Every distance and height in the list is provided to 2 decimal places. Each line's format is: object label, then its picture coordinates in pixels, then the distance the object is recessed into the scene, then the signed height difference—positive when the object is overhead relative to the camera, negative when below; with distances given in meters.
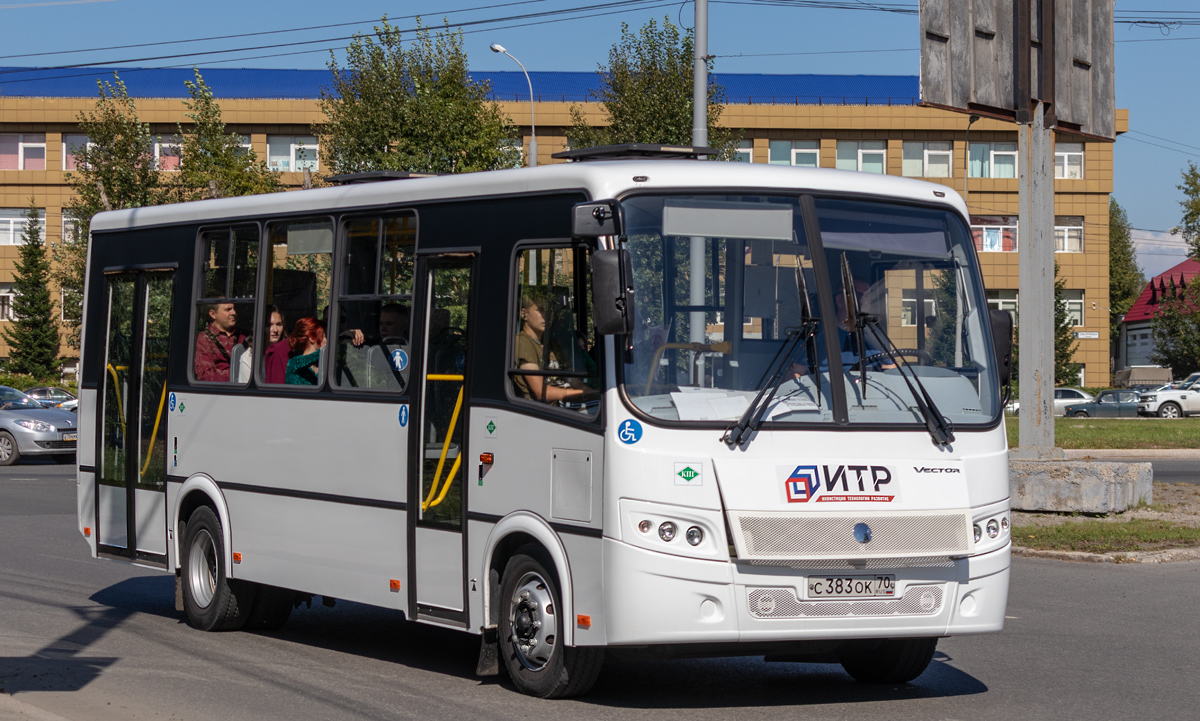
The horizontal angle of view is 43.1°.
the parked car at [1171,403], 58.97 +1.12
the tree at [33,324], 67.50 +3.90
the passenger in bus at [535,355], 7.70 +0.33
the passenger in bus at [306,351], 9.66 +0.42
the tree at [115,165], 39.69 +6.56
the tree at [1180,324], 67.19 +4.93
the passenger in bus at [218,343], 10.51 +0.50
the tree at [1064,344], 70.25 +4.10
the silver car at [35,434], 29.53 -0.45
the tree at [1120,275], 123.25 +12.88
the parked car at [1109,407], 59.16 +0.92
